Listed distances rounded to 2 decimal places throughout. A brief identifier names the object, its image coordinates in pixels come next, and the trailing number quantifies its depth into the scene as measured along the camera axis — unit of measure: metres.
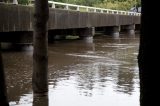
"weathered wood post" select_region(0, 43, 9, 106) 4.39
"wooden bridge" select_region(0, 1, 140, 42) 20.72
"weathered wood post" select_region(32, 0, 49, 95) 9.52
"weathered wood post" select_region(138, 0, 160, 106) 3.77
